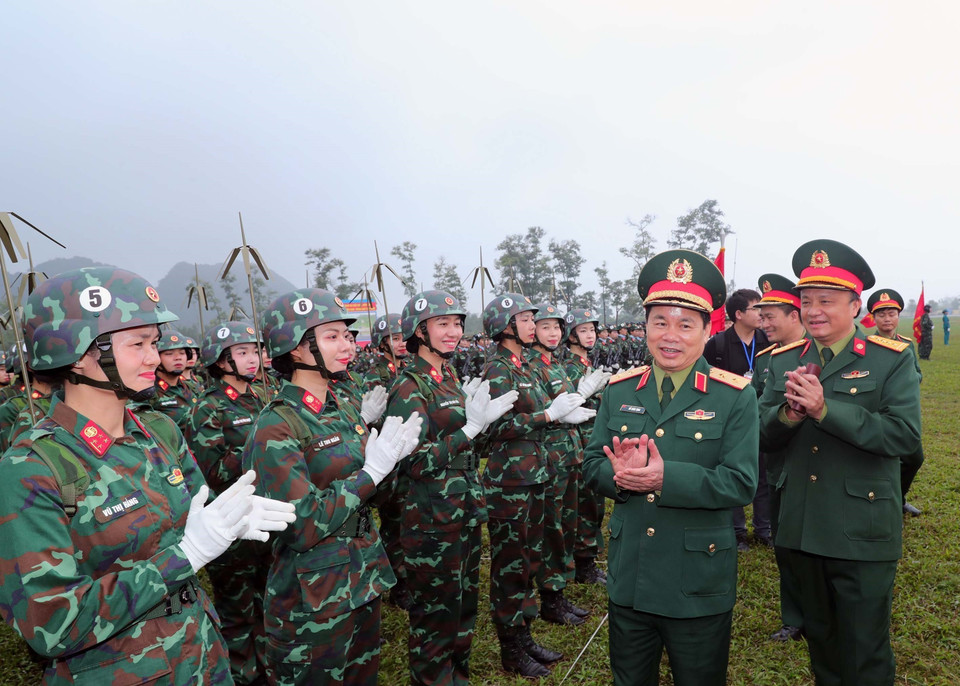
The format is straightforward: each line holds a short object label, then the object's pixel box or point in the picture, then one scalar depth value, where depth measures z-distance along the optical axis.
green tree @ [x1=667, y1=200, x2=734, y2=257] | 61.66
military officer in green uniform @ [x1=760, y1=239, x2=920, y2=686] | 3.15
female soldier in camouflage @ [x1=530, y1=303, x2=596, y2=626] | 5.39
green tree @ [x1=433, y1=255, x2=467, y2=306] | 64.56
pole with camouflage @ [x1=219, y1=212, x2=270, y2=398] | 4.15
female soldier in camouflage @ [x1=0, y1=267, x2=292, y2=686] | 1.85
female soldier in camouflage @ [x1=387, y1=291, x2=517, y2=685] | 3.98
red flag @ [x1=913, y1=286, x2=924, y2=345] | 23.58
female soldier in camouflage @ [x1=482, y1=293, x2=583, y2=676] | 4.66
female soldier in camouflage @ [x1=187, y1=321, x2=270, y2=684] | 4.65
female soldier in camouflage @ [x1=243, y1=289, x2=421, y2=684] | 2.82
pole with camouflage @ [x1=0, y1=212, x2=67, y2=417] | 2.85
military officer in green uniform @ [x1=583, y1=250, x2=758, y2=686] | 2.61
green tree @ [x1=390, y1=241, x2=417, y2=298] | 54.69
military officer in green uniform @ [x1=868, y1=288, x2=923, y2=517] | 8.16
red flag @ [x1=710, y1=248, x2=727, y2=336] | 8.49
